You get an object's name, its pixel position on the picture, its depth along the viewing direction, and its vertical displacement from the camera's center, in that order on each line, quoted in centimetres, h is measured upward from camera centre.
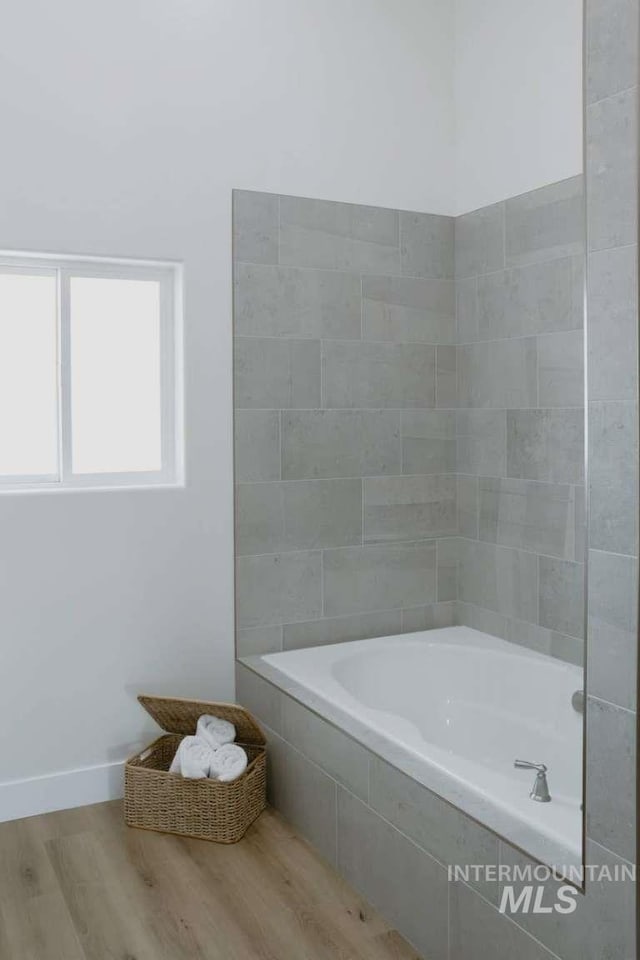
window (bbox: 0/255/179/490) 306 +23
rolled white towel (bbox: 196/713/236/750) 292 -96
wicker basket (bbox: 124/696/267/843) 279 -112
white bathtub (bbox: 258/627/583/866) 262 -88
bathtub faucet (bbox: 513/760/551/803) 215 -88
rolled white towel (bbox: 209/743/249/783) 281 -103
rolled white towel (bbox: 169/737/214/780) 281 -102
